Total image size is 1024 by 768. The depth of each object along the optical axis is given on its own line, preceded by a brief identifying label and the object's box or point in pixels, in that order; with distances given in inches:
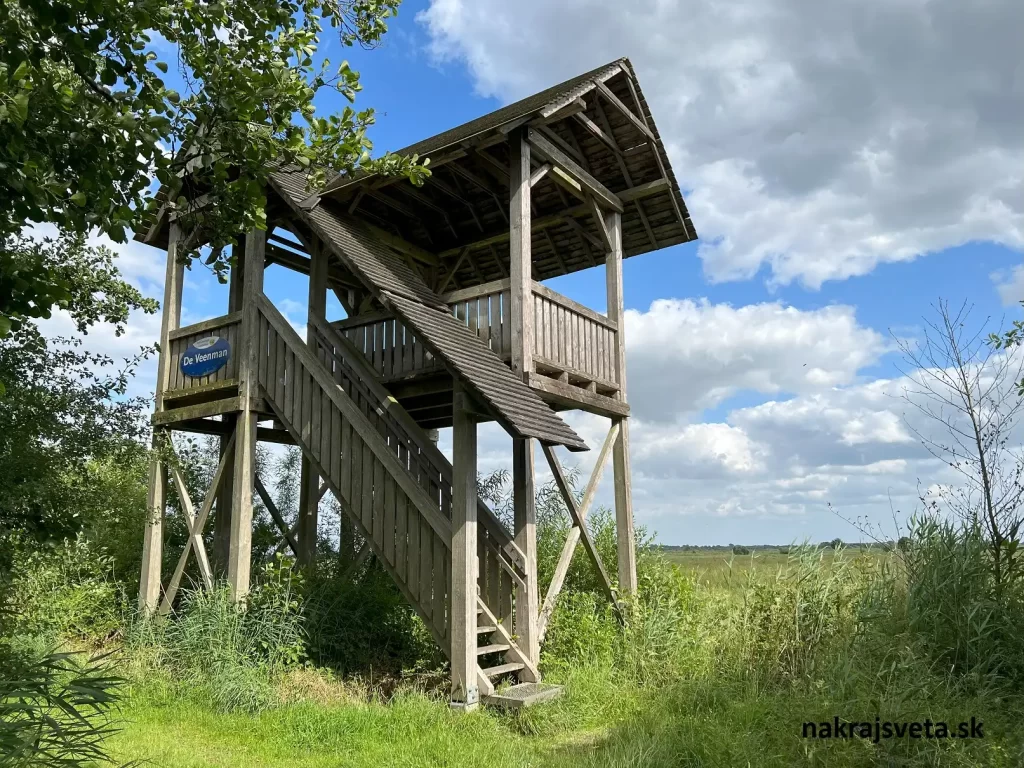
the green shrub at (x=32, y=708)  144.6
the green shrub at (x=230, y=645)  289.6
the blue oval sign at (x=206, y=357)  398.9
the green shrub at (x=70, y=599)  401.1
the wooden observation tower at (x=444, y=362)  302.8
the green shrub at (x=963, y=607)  246.4
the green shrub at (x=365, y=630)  342.0
